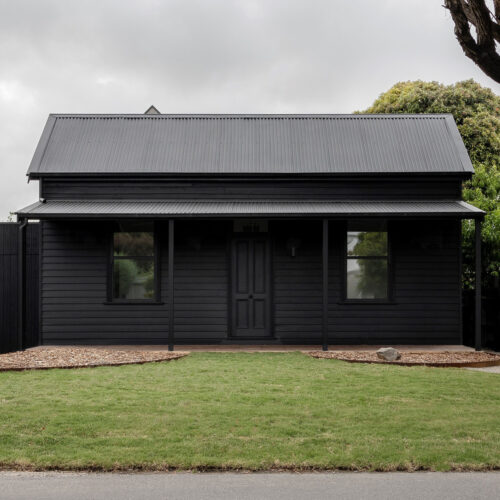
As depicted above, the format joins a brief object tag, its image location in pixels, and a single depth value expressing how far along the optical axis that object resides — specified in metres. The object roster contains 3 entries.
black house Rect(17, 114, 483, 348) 15.66
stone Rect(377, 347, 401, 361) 12.52
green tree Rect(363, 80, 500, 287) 27.11
